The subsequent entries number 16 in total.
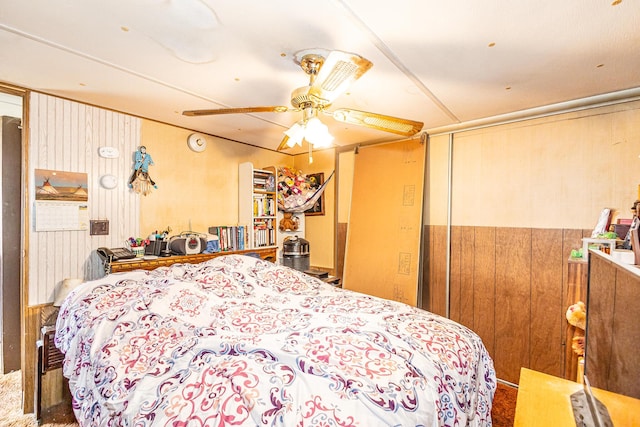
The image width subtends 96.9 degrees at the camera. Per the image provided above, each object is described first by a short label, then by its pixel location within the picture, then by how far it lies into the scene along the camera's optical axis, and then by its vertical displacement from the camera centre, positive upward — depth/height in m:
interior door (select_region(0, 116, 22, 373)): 2.49 -0.37
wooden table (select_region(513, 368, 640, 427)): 0.76 -0.74
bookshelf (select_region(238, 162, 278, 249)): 3.18 +0.05
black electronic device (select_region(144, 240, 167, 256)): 2.49 -0.37
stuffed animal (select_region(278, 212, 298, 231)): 3.69 -0.17
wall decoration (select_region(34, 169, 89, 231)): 2.09 +0.03
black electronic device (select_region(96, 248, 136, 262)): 2.21 -0.38
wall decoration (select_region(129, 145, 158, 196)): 2.53 +0.30
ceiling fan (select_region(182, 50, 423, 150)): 1.35 +0.61
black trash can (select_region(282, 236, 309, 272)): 3.43 -0.55
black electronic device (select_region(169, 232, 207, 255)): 2.54 -0.33
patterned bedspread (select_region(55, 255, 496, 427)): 0.98 -0.66
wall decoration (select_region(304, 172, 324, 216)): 3.77 +0.31
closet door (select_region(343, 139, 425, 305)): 2.97 -0.12
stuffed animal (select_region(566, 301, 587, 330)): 1.70 -0.61
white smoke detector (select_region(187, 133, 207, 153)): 2.90 +0.67
